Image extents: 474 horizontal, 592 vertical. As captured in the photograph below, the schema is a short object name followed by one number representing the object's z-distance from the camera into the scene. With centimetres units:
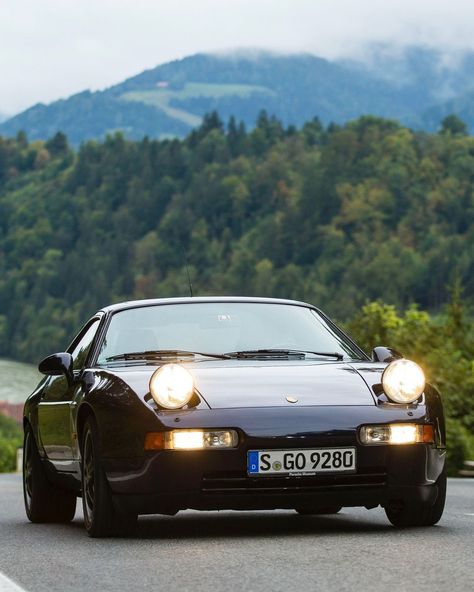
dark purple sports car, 1343
